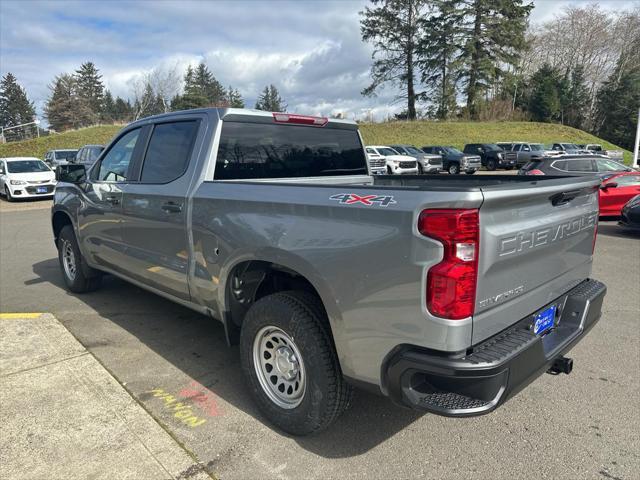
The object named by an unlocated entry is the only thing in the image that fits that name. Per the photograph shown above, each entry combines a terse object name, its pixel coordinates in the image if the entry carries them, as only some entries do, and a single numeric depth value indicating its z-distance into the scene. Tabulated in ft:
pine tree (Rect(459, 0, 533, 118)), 141.79
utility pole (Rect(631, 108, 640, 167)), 86.12
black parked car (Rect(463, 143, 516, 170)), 97.60
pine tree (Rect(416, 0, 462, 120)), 142.82
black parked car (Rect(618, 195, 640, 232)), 29.34
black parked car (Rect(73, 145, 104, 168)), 67.75
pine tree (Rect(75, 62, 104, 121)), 276.41
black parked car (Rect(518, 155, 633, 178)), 39.47
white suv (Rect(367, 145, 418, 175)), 80.07
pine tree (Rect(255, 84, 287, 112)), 311.02
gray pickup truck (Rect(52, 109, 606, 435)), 6.86
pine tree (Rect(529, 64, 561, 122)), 155.22
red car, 34.83
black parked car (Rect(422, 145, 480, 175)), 90.22
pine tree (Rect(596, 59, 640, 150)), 152.05
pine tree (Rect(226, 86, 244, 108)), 271.00
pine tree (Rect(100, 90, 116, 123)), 270.16
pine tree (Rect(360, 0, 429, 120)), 149.69
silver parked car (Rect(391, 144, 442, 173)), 86.58
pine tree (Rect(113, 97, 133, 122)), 288.12
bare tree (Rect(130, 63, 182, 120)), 177.35
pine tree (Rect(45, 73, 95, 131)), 237.04
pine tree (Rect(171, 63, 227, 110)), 256.93
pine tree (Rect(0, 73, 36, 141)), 292.81
